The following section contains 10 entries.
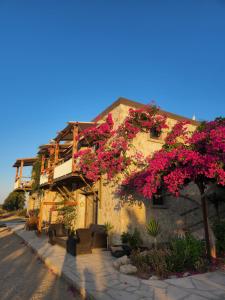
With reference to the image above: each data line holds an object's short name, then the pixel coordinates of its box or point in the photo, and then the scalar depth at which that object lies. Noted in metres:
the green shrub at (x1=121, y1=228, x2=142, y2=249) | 9.22
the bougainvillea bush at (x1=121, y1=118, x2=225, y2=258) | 6.17
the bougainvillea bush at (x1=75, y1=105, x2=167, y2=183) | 10.74
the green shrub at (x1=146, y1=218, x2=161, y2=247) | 9.02
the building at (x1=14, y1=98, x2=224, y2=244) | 10.19
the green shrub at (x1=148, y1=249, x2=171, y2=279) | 5.96
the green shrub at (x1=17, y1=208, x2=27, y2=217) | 35.92
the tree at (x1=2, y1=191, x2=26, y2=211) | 42.44
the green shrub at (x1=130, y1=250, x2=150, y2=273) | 6.35
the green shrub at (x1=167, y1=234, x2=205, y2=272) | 6.23
